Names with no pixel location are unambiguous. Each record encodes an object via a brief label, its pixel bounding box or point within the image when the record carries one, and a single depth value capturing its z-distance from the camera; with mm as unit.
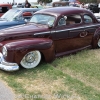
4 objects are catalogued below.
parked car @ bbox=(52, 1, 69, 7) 26894
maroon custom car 5438
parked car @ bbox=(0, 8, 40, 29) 8825
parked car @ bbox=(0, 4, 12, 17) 12409
